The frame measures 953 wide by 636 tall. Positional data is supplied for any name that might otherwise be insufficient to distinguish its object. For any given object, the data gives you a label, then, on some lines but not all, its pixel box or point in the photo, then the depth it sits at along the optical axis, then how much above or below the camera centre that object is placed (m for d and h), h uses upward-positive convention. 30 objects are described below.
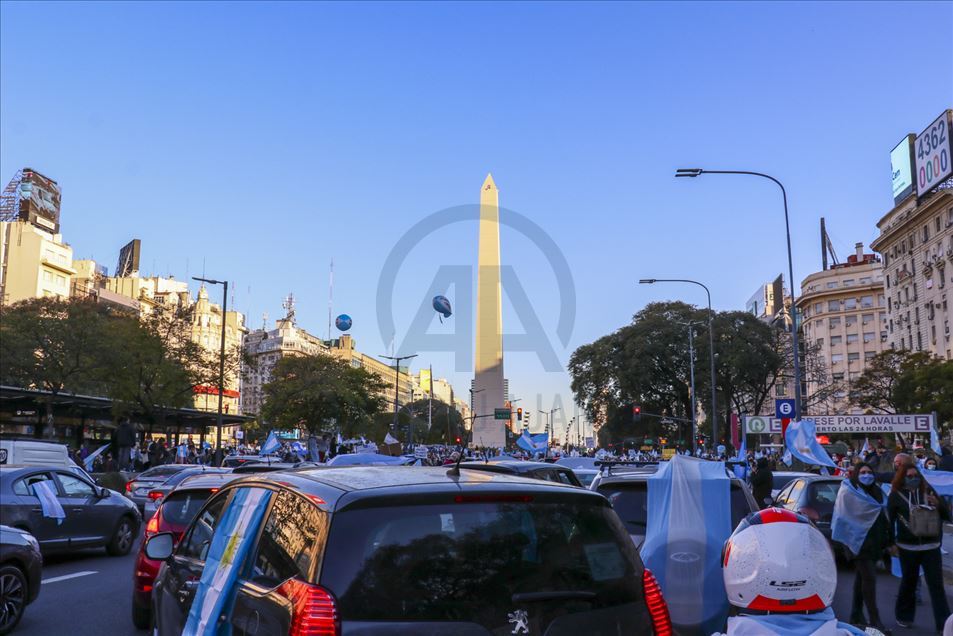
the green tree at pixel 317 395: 58.28 +2.21
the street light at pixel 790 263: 24.23 +4.71
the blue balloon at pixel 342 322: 96.12 +11.59
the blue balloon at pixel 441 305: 66.38 +9.24
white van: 18.16 -0.53
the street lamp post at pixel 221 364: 37.03 +2.73
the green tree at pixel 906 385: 53.09 +3.09
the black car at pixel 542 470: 10.77 -0.50
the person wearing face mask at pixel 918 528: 8.12 -0.88
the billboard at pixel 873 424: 27.98 +0.26
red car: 8.81 -0.76
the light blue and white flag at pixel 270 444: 29.90 -0.53
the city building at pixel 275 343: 168.50 +16.79
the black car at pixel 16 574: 8.15 -1.37
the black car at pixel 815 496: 13.05 -0.97
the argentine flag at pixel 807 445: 17.48 -0.27
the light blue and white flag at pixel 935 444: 23.14 -0.31
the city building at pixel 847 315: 100.88 +13.48
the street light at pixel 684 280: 37.71 +6.31
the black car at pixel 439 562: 3.03 -0.48
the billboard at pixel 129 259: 118.39 +22.47
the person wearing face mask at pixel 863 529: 8.20 -0.91
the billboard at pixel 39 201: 85.06 +22.14
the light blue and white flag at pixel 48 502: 12.40 -1.04
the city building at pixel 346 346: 180.38 +17.43
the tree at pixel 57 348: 37.25 +3.38
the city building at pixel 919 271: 68.75 +13.39
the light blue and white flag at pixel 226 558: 3.74 -0.58
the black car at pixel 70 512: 12.22 -1.25
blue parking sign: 23.36 +0.59
